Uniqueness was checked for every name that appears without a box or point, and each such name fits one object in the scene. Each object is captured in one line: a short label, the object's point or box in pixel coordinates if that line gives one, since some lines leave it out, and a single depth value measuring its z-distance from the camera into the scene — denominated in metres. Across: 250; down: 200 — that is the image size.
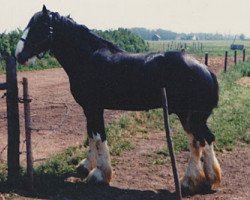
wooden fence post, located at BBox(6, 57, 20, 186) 6.28
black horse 6.36
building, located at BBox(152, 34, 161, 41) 155.61
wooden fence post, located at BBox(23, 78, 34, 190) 6.07
